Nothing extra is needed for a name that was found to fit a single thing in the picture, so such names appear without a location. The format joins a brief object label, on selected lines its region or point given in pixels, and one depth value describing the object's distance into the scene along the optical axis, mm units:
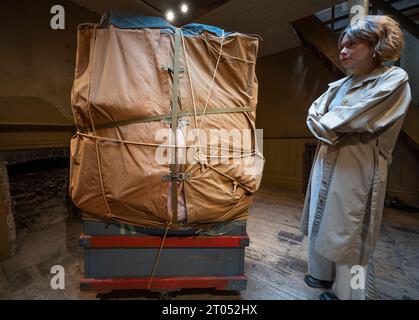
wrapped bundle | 918
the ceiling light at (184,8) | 2246
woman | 899
